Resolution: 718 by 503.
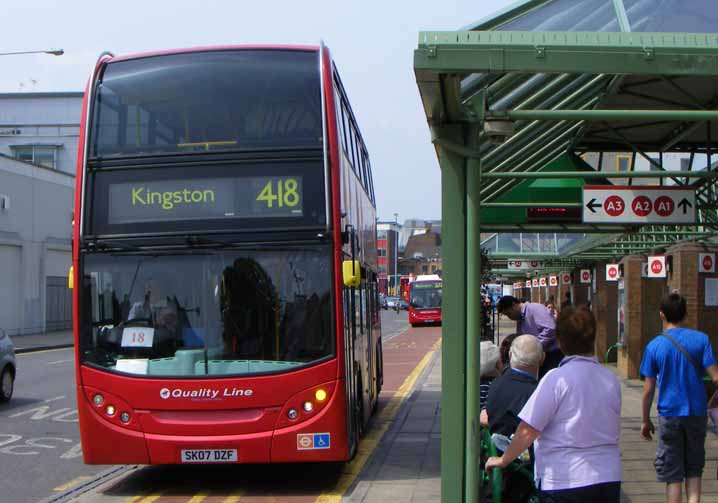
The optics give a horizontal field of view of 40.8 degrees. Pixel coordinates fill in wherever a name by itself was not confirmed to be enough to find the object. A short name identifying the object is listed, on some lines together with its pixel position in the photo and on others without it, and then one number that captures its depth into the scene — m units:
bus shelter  5.73
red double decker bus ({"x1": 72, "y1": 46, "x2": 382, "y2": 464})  9.04
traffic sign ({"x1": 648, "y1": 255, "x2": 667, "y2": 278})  17.44
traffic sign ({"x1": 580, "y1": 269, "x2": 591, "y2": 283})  27.51
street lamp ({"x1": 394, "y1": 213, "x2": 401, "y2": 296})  134.88
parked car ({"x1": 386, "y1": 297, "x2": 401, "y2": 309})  104.62
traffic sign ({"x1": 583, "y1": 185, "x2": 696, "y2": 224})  10.14
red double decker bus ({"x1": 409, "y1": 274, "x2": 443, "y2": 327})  57.31
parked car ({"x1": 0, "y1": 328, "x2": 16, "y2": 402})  16.17
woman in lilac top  4.62
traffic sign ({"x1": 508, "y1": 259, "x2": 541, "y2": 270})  34.25
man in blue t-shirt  6.94
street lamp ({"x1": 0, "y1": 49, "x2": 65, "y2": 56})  26.94
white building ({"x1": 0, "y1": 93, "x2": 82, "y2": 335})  38.59
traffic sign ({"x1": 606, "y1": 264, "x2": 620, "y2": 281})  22.02
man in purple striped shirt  10.38
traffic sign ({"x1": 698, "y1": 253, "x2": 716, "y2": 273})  16.28
